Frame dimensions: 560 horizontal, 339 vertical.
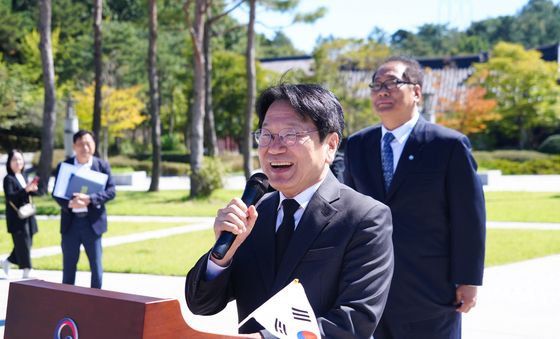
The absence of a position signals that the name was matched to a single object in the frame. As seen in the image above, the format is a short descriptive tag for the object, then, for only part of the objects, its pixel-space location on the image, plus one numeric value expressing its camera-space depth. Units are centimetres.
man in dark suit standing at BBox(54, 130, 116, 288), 753
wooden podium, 188
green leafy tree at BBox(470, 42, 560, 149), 3906
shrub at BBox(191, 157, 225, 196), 2039
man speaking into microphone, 226
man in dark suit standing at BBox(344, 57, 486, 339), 366
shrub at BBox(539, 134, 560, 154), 4088
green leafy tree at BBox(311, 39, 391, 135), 3541
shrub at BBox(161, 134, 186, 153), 4541
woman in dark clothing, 936
